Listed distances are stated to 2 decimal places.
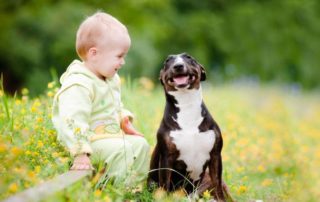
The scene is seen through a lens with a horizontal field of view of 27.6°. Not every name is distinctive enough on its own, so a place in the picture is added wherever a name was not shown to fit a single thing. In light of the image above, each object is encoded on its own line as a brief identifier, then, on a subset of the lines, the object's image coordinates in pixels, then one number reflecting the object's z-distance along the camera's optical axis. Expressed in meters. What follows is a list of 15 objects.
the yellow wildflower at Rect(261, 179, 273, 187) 5.67
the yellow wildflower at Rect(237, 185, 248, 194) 4.79
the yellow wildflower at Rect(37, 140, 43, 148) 4.51
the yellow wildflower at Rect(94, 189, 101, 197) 3.65
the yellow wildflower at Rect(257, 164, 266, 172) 6.28
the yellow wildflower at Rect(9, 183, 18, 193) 3.40
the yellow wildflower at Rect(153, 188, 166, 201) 4.21
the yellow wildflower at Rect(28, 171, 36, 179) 3.67
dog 4.28
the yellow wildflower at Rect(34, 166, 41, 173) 3.98
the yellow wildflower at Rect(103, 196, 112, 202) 3.70
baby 4.34
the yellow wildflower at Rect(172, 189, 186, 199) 4.28
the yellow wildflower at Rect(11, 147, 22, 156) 3.53
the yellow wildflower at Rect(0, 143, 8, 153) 3.51
